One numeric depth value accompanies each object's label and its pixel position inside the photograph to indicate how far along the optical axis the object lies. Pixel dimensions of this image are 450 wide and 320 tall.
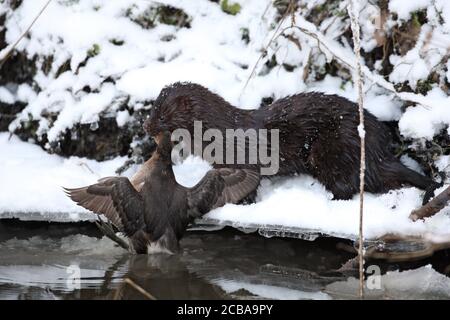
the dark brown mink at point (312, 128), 5.42
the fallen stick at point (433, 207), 4.75
